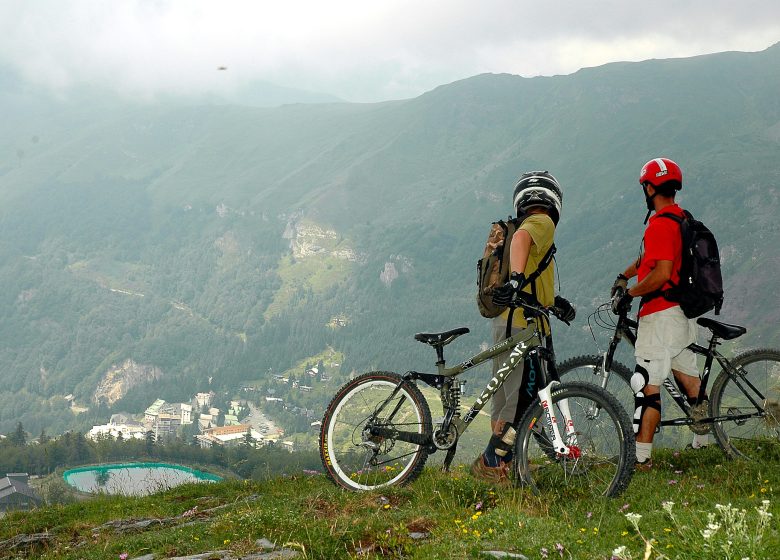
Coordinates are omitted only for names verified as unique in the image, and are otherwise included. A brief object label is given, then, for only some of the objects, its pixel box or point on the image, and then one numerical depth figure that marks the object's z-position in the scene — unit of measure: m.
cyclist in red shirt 7.41
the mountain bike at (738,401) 7.69
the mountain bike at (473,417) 6.36
